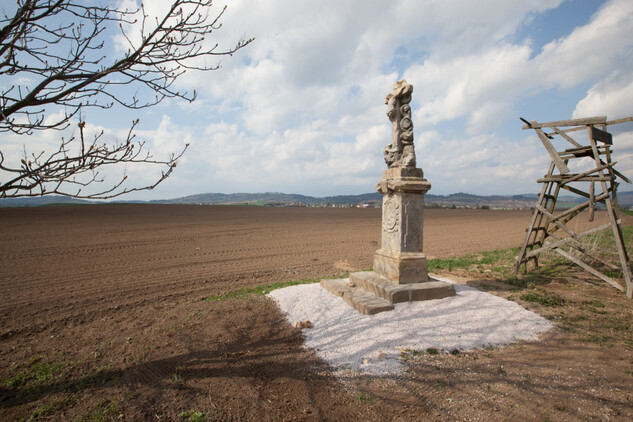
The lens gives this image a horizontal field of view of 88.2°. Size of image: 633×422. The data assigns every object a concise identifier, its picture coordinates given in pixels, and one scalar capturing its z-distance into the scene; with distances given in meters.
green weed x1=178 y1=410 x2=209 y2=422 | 3.18
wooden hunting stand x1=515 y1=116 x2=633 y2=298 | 7.21
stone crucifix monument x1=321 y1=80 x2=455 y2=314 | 6.15
